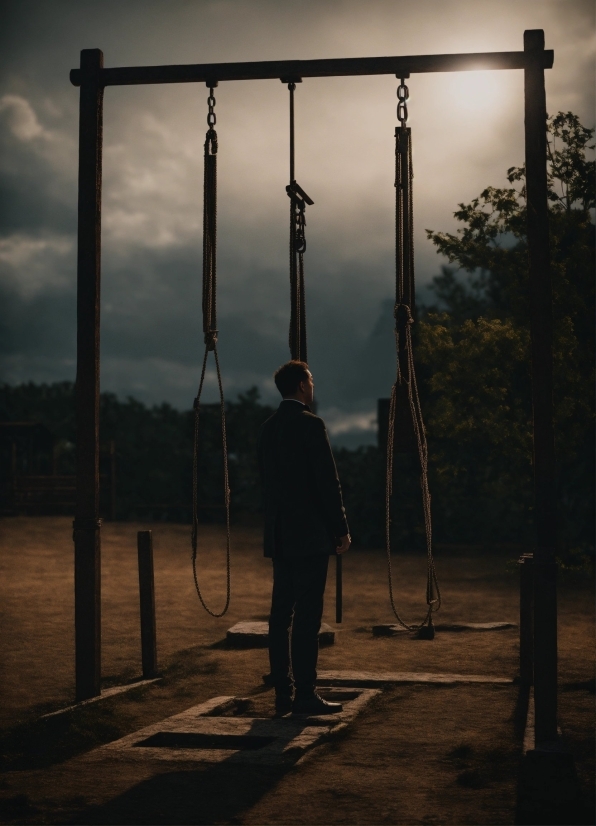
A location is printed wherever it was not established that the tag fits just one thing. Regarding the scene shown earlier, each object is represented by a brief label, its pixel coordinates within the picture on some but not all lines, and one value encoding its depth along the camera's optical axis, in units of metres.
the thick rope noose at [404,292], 6.06
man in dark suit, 5.84
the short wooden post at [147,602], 7.51
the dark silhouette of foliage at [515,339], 13.25
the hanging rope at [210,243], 6.40
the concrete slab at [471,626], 10.35
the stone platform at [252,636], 8.93
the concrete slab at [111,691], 6.09
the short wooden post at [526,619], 7.08
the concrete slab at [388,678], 7.13
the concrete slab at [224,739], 5.09
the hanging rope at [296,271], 6.79
